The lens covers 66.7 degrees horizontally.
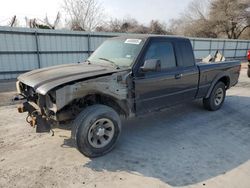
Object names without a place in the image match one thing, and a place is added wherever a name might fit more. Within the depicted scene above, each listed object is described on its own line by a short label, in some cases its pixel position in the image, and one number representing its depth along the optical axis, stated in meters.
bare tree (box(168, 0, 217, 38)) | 31.45
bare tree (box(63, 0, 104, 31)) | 22.02
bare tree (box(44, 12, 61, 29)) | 19.36
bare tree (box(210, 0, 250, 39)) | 29.51
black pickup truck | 2.90
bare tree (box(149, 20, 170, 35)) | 26.76
